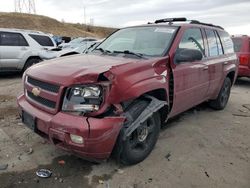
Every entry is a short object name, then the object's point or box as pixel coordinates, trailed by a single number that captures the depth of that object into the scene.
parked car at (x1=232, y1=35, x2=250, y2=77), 6.06
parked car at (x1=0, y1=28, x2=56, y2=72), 6.44
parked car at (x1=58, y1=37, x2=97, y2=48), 9.35
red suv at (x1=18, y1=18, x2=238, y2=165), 2.01
